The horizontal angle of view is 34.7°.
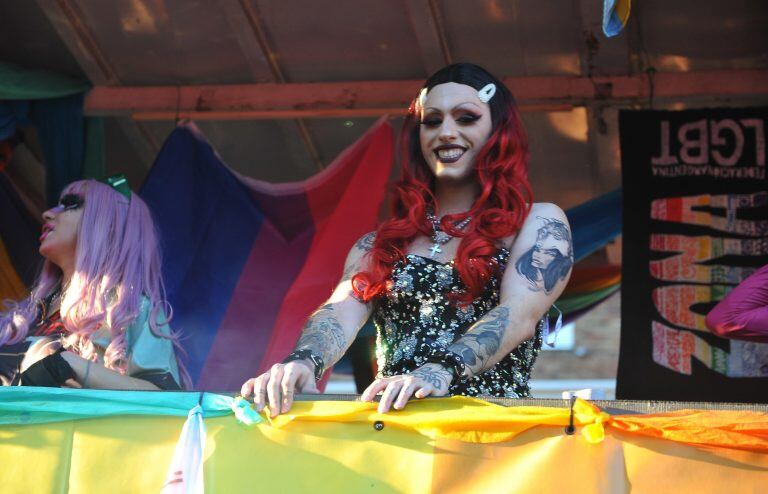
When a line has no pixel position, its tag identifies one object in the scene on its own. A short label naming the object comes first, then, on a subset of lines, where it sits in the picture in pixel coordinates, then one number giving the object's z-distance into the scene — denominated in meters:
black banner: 5.04
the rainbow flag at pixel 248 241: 5.40
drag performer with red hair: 2.97
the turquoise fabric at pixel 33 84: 5.46
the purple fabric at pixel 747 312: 3.75
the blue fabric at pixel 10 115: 5.55
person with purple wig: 3.78
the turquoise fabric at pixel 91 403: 2.76
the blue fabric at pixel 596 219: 5.86
